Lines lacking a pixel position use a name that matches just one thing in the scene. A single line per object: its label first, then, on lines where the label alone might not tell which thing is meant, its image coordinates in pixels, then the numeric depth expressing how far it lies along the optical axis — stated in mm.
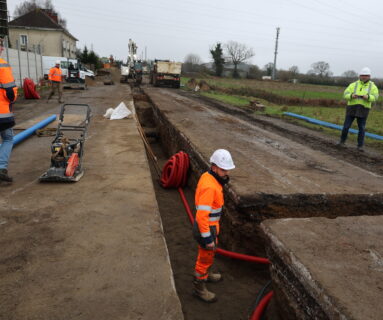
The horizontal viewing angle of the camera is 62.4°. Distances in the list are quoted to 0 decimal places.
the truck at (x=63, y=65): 25973
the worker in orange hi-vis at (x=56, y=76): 14891
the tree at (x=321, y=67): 92056
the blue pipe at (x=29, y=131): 7135
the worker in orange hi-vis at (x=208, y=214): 2902
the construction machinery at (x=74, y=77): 25172
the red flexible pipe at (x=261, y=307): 2720
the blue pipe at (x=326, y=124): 10305
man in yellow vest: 7938
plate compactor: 4699
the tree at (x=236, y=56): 79375
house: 45625
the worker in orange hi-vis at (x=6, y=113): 4508
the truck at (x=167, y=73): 29781
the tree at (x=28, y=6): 69000
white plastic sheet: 10648
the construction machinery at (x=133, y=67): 30172
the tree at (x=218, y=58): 60594
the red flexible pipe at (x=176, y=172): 6054
